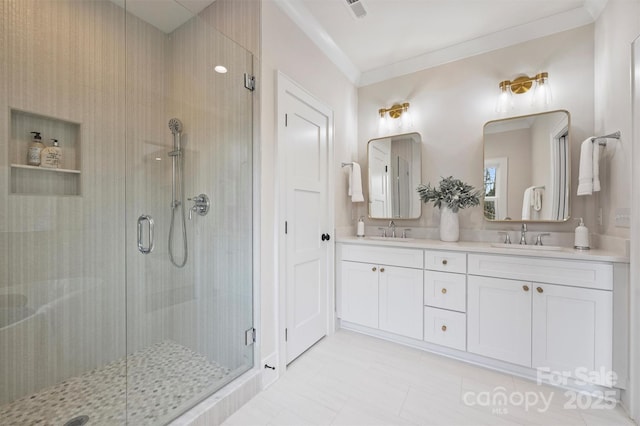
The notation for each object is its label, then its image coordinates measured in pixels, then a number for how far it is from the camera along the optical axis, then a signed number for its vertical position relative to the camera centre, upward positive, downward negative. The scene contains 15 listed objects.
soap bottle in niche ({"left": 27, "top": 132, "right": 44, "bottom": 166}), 1.50 +0.36
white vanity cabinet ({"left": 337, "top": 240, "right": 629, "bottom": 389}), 1.62 -0.70
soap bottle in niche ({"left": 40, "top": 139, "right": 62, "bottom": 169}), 1.56 +0.34
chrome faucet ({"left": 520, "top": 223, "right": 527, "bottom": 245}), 2.27 -0.19
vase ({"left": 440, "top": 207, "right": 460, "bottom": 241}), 2.43 -0.12
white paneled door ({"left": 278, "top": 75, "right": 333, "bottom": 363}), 2.01 +0.00
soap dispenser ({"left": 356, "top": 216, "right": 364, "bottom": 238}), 2.89 -0.20
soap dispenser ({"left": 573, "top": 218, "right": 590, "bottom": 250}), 1.90 -0.19
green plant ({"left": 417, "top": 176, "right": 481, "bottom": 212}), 2.36 +0.16
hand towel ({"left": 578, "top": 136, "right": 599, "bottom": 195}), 1.89 +0.32
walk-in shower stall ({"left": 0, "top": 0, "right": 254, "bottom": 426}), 1.47 -0.02
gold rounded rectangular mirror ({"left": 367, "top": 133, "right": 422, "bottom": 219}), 2.79 +0.40
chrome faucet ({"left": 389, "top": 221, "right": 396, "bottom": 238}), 2.86 -0.18
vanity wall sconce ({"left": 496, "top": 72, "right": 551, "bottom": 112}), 2.24 +1.09
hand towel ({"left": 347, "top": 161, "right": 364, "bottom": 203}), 2.83 +0.30
